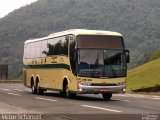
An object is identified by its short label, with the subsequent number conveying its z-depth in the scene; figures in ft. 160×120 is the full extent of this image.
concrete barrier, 263.21
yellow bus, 85.71
